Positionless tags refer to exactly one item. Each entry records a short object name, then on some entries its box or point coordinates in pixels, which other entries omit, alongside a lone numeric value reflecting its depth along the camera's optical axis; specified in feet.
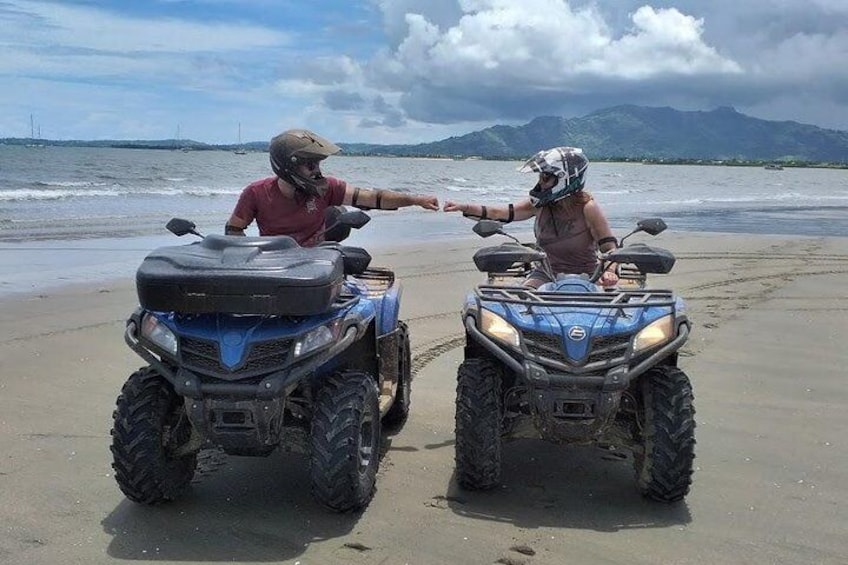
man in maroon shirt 17.21
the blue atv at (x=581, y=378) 13.99
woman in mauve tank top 18.24
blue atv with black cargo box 13.10
